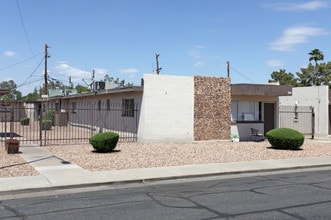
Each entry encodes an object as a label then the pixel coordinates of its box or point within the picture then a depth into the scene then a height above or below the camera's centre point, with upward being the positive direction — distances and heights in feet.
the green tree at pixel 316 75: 199.52 +19.08
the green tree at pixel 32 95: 273.25 +11.82
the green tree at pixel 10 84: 318.04 +25.06
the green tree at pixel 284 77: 212.76 +19.39
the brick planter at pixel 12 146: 53.78 -4.37
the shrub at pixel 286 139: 62.59 -3.78
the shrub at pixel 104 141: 55.11 -3.74
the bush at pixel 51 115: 125.37 -0.71
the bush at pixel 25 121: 136.87 -2.82
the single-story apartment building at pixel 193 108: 69.82 +0.95
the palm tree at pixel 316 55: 217.97 +31.20
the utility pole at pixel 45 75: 156.04 +14.66
